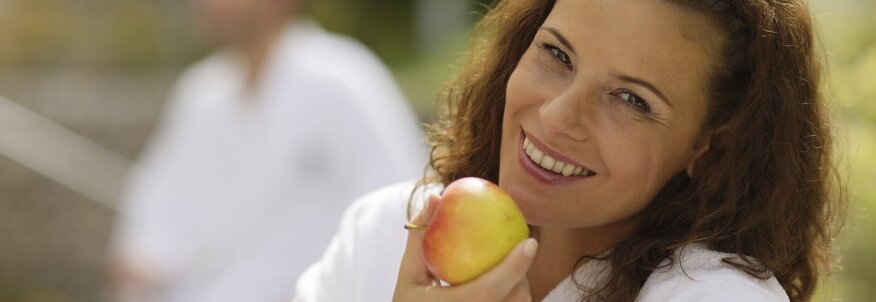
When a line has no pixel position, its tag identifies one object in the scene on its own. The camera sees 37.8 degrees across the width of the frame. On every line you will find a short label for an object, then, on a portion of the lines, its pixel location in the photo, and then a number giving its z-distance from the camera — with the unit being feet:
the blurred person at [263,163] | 12.07
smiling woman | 5.73
